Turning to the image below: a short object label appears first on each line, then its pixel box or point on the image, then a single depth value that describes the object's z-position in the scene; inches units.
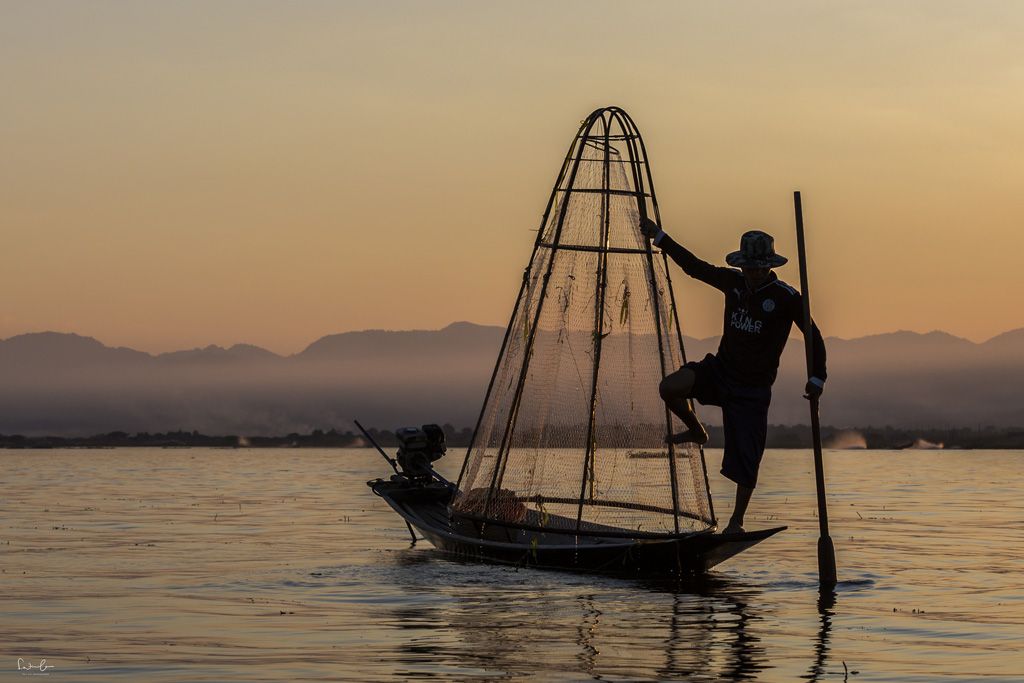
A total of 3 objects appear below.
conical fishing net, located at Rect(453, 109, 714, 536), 860.6
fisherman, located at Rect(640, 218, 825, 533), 727.7
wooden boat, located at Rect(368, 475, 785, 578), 786.2
